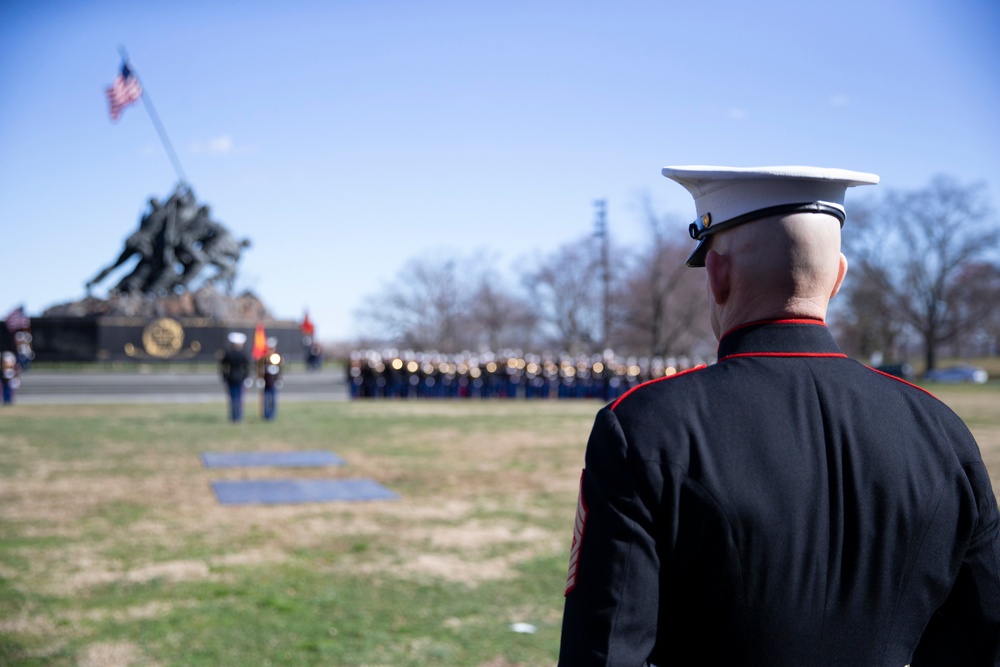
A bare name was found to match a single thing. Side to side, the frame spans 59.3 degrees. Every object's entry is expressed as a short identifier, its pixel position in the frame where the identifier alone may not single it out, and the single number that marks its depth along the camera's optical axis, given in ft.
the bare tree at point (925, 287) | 179.01
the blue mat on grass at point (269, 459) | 38.32
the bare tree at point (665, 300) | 150.20
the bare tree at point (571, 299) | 182.29
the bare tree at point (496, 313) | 206.49
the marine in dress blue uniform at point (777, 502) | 5.08
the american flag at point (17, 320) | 126.21
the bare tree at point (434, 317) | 208.13
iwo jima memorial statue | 158.10
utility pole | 146.75
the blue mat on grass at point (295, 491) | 30.02
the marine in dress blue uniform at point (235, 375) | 57.57
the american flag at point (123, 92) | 97.66
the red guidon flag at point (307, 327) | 157.77
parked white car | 175.11
